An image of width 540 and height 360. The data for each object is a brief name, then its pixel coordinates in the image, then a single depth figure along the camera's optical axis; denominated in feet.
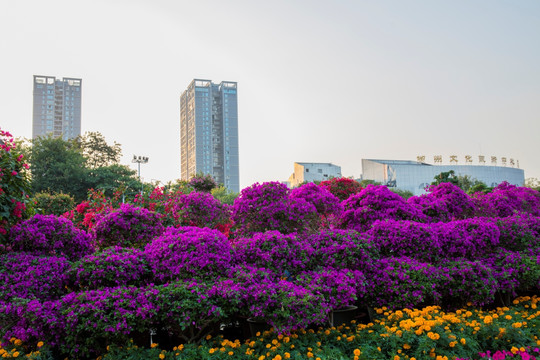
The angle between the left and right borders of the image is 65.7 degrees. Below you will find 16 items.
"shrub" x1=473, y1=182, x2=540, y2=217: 24.57
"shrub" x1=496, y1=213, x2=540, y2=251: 18.76
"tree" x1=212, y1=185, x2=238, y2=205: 115.19
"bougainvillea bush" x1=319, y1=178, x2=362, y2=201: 24.76
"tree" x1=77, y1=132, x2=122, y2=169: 126.38
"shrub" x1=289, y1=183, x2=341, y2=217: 19.08
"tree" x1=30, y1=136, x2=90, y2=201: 86.17
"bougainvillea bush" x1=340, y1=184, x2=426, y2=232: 18.56
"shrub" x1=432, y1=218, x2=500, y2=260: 17.06
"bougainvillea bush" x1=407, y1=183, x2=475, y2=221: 20.65
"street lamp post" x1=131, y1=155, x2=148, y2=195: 95.81
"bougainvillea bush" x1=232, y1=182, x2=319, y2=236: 17.07
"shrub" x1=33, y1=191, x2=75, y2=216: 53.67
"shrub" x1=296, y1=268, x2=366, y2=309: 12.55
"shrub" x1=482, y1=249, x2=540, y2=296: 15.98
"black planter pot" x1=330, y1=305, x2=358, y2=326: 14.34
